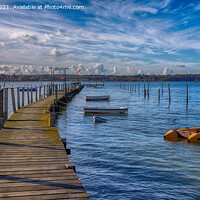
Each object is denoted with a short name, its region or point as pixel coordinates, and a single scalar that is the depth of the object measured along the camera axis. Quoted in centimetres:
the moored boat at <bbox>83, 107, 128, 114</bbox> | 3365
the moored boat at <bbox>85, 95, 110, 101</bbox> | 5900
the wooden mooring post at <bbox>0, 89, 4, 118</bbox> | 1616
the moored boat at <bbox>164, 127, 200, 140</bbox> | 1906
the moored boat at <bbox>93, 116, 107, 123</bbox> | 2641
